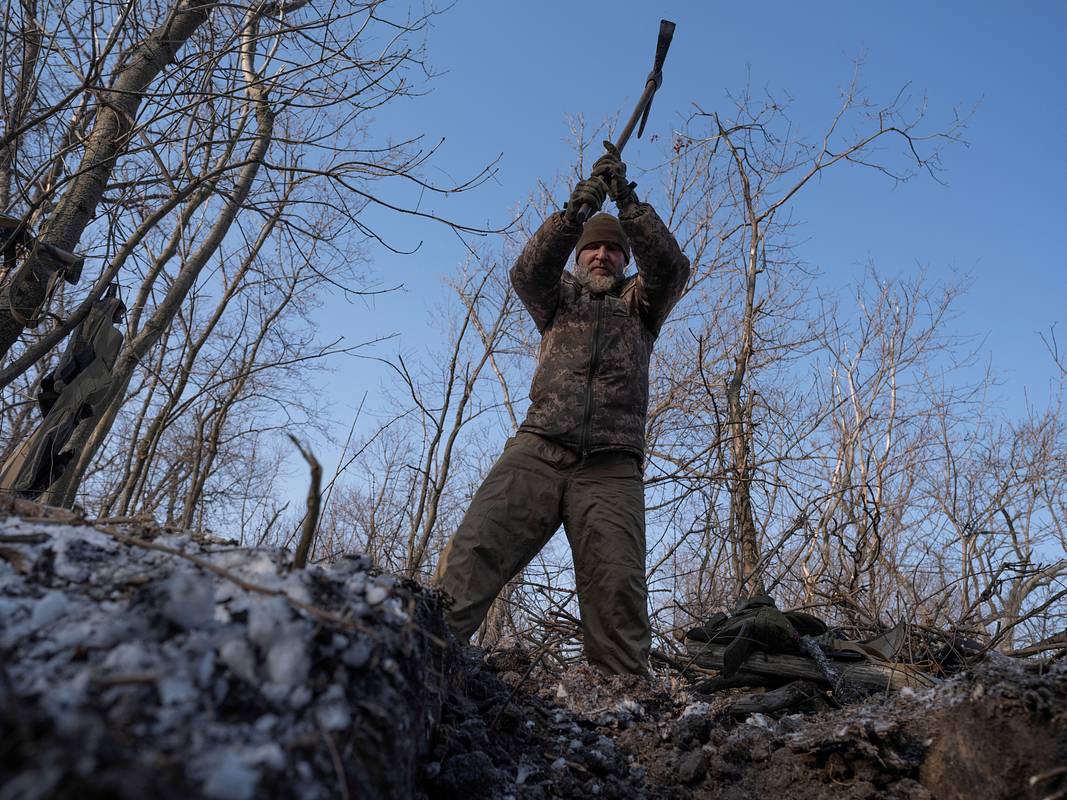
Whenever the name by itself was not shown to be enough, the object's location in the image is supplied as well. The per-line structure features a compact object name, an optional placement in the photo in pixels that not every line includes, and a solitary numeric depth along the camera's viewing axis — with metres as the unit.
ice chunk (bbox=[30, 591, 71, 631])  1.07
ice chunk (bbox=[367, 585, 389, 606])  1.38
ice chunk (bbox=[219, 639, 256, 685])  1.05
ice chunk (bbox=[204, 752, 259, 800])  0.82
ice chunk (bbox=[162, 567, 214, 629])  1.10
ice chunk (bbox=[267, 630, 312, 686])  1.07
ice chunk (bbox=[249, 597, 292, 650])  1.11
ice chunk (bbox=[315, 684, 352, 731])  1.05
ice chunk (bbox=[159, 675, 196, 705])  0.95
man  3.60
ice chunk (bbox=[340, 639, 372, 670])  1.18
